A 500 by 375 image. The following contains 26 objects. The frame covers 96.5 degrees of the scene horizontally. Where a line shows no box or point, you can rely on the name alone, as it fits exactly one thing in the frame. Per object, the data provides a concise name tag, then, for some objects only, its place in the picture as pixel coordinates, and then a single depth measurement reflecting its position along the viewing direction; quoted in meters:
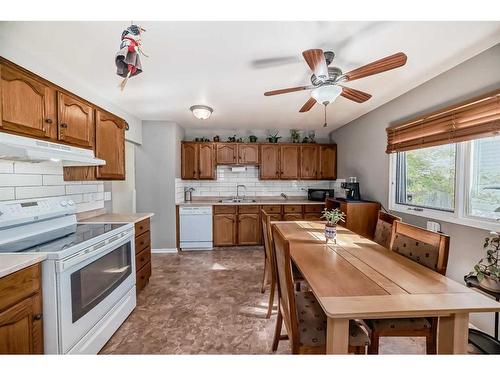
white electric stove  1.32
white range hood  1.30
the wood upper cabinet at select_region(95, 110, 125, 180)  2.28
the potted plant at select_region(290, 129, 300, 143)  4.64
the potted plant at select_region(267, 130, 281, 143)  4.56
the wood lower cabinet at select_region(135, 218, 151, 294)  2.47
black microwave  4.50
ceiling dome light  3.01
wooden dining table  0.93
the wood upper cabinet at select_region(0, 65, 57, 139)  1.36
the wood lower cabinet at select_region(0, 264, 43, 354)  1.07
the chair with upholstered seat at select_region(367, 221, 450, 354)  1.31
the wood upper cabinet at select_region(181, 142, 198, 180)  4.34
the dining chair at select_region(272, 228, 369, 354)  1.20
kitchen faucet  4.73
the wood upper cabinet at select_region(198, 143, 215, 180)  4.38
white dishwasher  4.07
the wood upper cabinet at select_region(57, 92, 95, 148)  1.80
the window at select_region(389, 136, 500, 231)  1.82
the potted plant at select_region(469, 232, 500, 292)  1.34
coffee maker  3.48
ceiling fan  1.40
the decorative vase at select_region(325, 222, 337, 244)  1.87
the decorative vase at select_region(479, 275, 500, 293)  1.34
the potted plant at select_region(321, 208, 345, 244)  1.87
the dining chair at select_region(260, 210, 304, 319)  1.76
